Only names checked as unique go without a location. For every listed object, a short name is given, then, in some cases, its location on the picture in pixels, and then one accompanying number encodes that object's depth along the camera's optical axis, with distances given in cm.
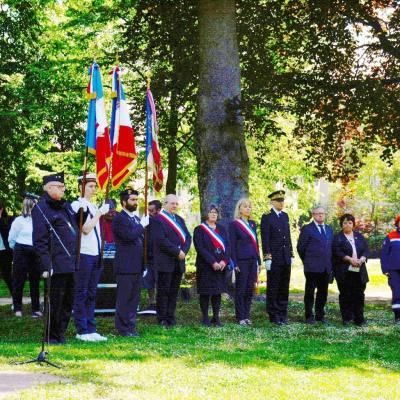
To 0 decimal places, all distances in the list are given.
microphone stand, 804
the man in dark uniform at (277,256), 1281
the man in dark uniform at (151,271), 1359
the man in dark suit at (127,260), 1085
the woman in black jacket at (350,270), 1306
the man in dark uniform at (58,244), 966
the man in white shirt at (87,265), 1027
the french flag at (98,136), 1110
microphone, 823
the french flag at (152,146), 1298
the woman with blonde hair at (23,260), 1348
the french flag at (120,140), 1199
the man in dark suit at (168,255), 1199
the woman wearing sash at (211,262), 1226
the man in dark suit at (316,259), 1295
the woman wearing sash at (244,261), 1257
